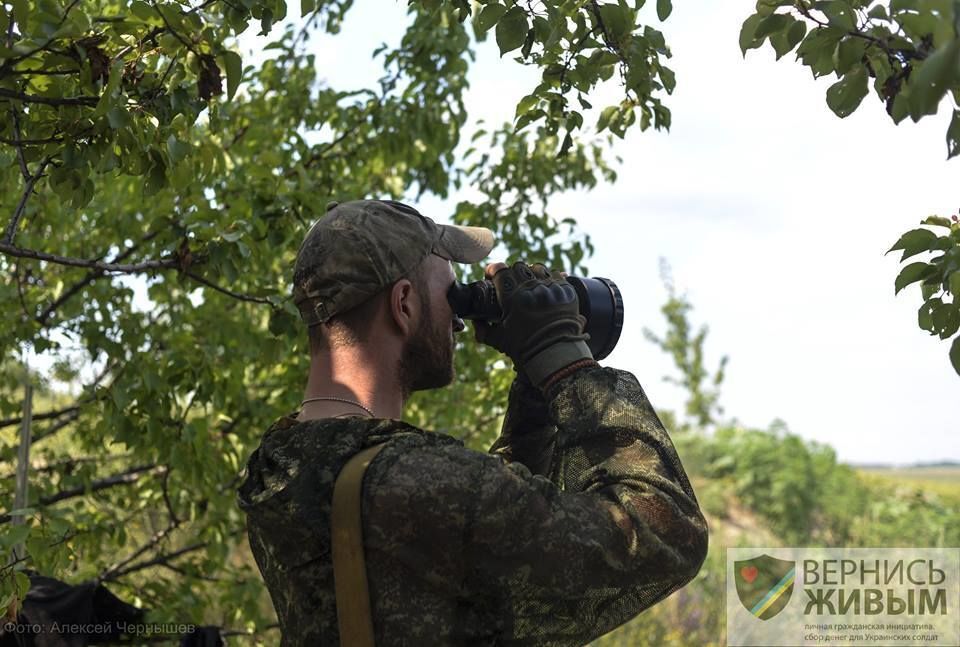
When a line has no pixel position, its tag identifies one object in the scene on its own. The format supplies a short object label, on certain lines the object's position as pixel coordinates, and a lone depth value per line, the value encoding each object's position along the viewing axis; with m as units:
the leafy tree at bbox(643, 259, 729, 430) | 18.53
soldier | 1.79
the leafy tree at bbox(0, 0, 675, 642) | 2.63
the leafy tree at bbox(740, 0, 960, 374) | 1.74
